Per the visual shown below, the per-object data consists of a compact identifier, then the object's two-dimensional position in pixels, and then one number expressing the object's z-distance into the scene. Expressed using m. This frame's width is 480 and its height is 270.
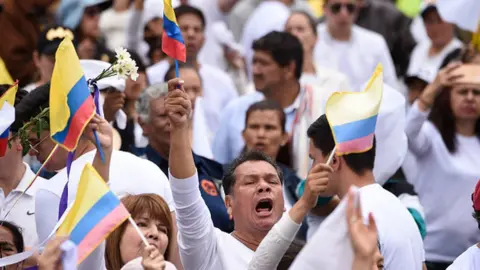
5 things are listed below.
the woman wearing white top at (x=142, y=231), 14.03
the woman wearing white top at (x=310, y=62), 23.55
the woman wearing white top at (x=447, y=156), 19.98
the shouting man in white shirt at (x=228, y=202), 13.49
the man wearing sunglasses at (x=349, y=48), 26.14
